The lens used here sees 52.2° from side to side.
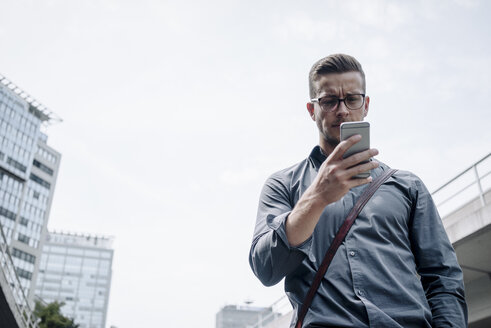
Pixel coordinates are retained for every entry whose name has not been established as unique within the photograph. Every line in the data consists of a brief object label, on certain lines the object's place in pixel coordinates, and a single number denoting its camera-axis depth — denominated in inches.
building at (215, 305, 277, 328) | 6072.8
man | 66.7
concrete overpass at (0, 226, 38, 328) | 432.5
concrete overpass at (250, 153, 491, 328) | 393.7
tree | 1419.8
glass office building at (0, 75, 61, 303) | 3452.3
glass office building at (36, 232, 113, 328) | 6146.7
